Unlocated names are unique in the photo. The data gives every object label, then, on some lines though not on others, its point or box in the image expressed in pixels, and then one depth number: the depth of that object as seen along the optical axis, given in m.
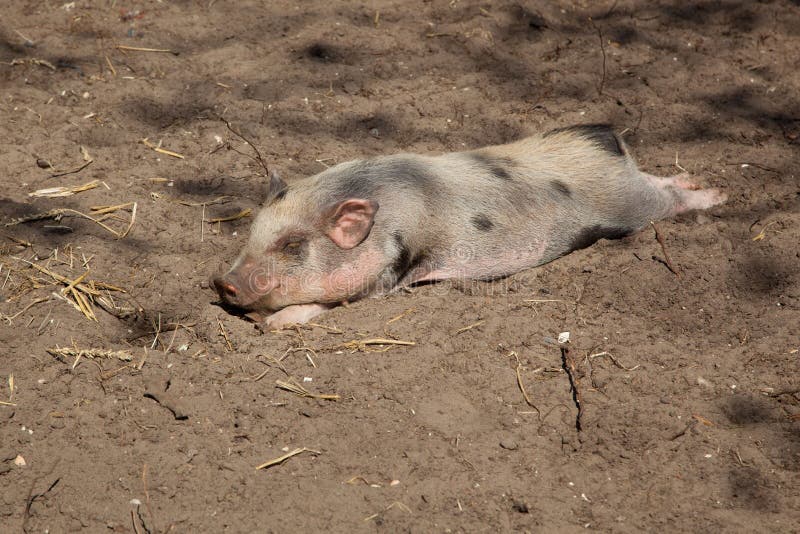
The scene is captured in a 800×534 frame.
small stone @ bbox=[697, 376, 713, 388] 7.62
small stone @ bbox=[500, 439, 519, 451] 6.98
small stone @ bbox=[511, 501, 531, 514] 6.42
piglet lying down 8.65
